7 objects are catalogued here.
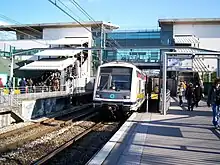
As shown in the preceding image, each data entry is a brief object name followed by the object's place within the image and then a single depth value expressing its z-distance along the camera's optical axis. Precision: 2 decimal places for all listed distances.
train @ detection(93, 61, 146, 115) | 10.69
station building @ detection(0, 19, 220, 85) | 31.48
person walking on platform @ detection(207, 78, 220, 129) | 7.57
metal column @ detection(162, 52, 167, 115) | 11.33
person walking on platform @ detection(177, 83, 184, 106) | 14.50
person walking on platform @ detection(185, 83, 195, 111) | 12.46
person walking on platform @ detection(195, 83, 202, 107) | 13.02
